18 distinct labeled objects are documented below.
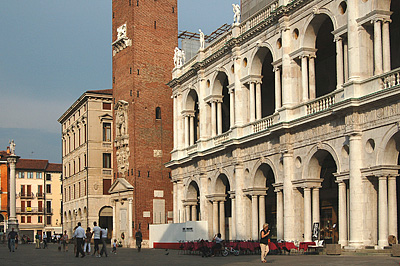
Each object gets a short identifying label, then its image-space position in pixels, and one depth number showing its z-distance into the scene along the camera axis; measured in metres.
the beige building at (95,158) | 65.19
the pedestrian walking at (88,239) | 32.31
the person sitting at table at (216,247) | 30.62
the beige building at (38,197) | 110.69
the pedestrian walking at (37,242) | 53.19
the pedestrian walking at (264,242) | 22.80
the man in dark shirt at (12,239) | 40.00
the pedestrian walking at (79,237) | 29.12
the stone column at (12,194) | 69.94
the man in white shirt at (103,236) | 29.64
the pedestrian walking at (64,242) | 43.09
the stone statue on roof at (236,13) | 40.41
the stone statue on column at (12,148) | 73.75
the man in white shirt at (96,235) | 29.28
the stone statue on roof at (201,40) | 45.94
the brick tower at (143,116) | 54.50
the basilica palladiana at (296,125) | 27.34
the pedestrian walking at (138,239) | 40.48
